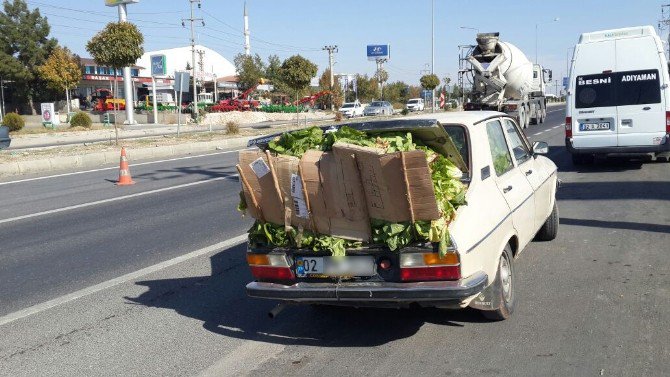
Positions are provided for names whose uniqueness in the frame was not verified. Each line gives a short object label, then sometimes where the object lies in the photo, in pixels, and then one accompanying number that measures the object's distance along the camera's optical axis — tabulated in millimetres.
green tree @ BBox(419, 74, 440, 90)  55144
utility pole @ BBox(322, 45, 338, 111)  77406
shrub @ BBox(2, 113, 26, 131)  38250
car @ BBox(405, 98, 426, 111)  65875
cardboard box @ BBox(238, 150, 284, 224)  4773
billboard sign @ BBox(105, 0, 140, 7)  47250
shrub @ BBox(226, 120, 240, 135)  33250
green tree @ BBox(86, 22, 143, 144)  24109
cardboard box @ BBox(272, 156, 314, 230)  4668
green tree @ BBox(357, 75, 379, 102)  86938
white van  13344
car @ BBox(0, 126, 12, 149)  23719
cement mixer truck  29406
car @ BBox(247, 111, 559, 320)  4387
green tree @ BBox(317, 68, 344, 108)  69500
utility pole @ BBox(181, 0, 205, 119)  50031
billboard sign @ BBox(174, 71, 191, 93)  28469
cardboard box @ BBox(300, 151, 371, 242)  4520
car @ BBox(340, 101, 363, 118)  57050
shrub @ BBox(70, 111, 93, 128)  40250
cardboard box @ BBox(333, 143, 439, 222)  4230
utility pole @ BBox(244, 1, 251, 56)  102938
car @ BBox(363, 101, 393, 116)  55747
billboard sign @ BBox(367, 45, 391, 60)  87375
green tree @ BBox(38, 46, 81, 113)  54750
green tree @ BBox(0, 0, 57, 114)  60822
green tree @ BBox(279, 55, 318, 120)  36781
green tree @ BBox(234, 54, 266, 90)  78500
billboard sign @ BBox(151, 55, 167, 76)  40469
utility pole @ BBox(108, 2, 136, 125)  44562
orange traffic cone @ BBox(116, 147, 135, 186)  15273
